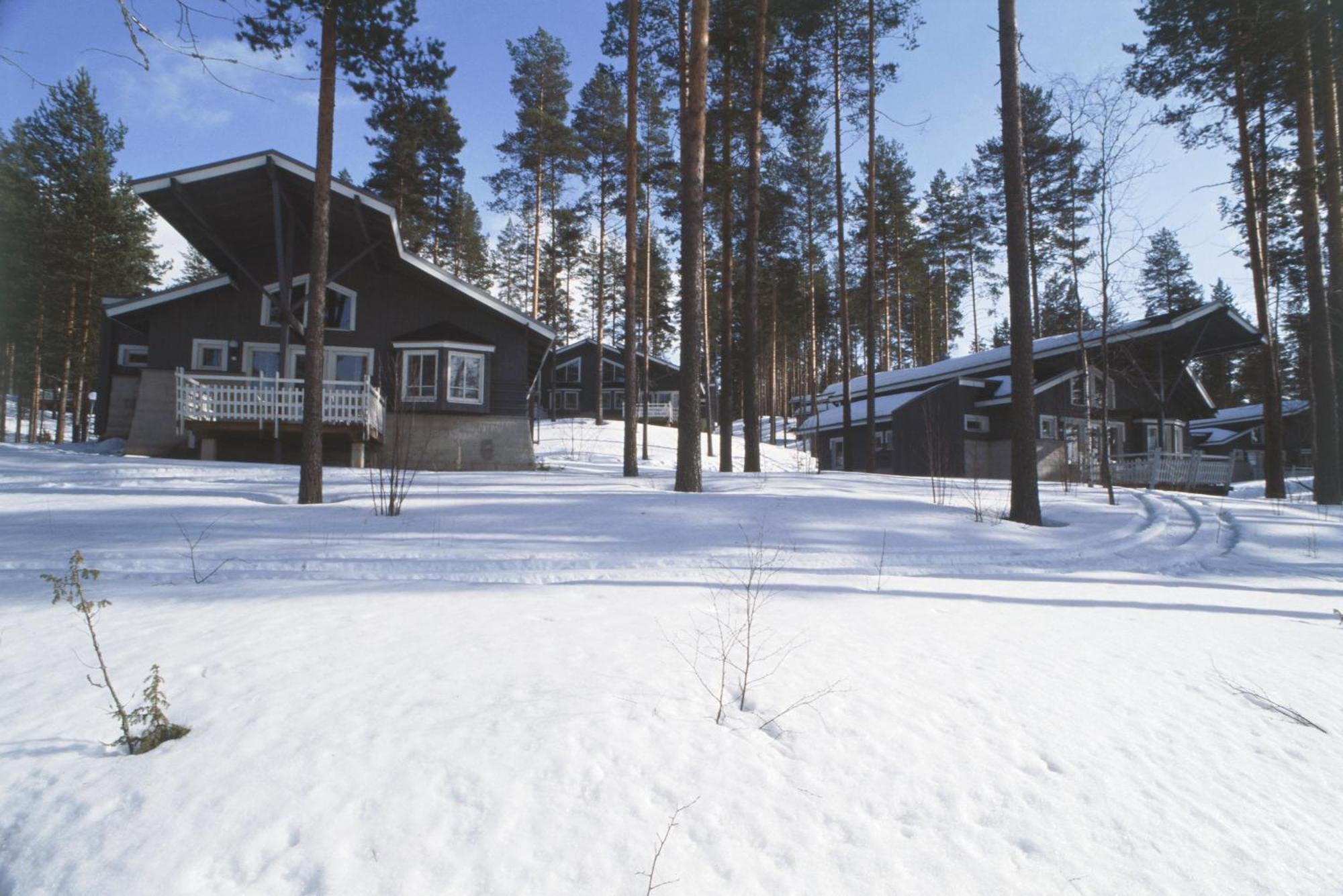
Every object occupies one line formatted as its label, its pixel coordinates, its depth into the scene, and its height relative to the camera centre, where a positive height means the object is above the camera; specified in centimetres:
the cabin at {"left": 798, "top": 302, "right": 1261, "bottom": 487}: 2294 +281
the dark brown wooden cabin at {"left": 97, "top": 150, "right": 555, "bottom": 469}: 1478 +374
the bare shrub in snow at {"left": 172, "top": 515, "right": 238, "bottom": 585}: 473 -71
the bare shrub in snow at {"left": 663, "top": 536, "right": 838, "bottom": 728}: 275 -93
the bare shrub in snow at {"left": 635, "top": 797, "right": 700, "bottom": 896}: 168 -110
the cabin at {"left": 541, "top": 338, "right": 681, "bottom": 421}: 3862 +588
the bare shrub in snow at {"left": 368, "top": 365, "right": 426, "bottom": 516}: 755 +6
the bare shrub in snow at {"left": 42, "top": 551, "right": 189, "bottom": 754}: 222 -95
